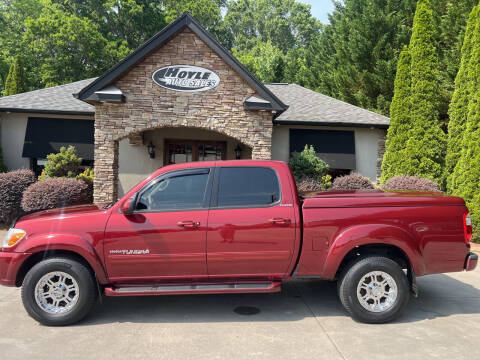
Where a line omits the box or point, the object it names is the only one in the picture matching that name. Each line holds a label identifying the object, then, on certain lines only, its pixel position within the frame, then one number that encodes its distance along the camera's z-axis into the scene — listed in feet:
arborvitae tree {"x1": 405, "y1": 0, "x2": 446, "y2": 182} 39.01
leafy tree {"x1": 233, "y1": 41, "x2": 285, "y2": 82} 87.51
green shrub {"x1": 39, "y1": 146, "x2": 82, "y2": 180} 35.53
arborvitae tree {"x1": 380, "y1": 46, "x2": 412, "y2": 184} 40.29
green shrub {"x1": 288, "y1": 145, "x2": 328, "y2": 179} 36.81
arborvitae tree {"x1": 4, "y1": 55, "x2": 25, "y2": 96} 69.36
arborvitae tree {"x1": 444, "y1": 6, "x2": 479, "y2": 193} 35.58
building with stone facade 33.12
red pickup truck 13.41
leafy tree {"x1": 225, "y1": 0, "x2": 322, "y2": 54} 169.48
